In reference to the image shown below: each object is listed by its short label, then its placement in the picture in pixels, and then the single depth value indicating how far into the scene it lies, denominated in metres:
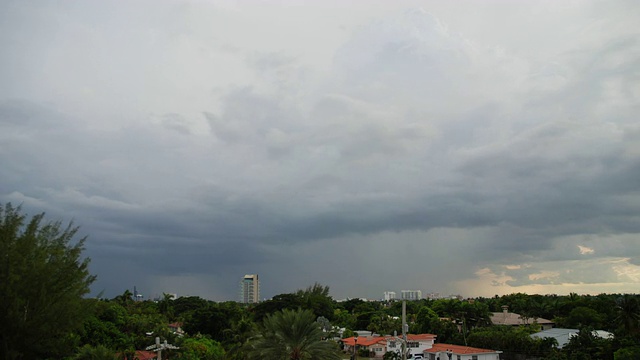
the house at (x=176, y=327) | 79.49
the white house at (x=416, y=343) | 69.19
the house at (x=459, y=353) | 60.06
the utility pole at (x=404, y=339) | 29.03
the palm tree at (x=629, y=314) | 65.44
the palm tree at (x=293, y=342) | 31.25
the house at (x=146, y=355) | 47.44
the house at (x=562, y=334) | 65.12
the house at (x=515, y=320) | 91.88
